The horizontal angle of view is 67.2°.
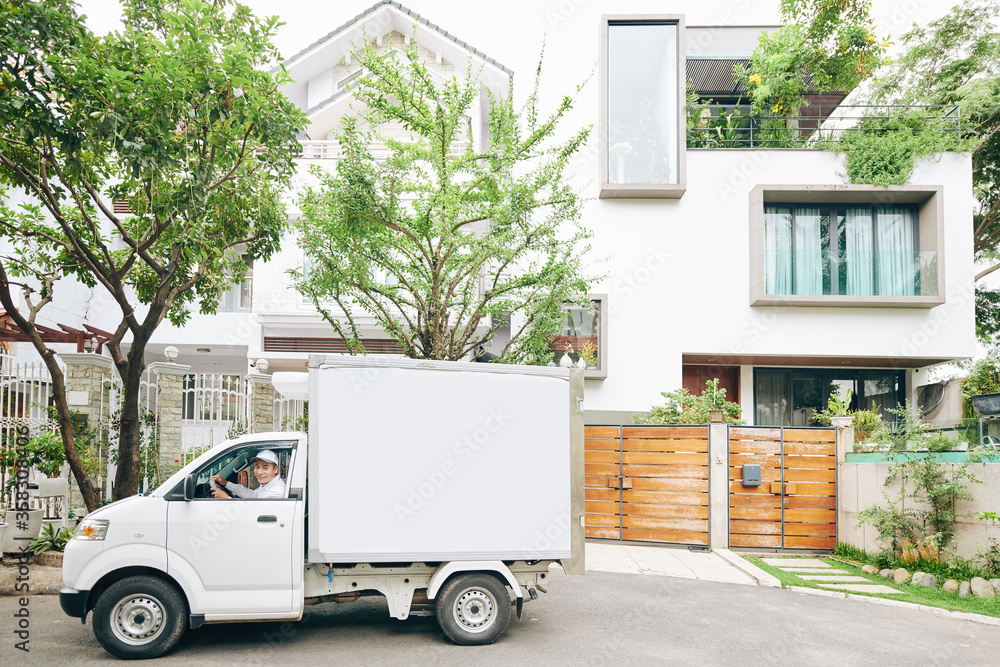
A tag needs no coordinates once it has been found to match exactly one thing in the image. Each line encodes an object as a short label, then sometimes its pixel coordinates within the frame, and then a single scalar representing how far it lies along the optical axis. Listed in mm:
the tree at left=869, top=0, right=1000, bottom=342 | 18234
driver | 6945
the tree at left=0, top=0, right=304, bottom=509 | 8133
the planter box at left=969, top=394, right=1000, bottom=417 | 11219
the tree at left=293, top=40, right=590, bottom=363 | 10648
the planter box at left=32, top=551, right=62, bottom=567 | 9773
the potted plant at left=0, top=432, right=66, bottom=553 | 9883
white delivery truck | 6574
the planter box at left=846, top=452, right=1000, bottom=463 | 10555
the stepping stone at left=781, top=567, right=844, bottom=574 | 11664
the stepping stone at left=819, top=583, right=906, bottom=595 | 10228
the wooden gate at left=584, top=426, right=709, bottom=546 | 13484
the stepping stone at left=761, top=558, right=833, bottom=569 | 12312
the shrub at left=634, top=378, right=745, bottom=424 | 14820
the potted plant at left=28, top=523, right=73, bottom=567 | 9797
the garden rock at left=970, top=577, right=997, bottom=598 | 9695
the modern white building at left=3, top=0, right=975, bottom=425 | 17328
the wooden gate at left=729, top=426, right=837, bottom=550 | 13258
